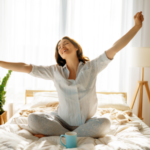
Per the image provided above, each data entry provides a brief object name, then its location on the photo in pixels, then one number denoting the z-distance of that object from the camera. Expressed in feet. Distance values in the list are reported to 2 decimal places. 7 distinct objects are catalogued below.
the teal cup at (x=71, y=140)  3.64
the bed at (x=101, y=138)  3.65
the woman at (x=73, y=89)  4.47
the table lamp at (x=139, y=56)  7.68
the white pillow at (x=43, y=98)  7.65
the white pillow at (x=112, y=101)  7.46
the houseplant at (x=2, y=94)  7.51
